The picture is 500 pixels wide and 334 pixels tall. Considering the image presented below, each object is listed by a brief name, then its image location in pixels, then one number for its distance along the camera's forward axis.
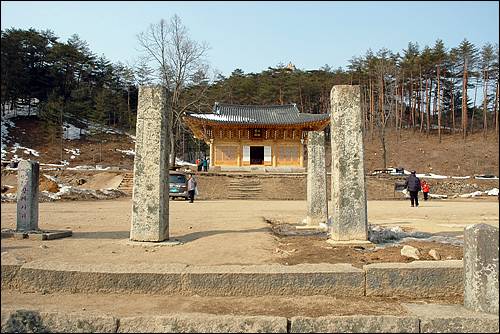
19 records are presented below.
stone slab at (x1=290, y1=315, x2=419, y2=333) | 4.09
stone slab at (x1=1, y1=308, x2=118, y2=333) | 4.05
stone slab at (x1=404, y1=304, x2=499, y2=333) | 4.06
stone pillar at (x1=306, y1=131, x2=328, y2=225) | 11.68
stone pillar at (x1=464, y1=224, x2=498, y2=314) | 4.18
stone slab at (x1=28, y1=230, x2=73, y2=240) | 8.41
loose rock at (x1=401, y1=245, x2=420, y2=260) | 6.61
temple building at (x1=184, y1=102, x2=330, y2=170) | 37.84
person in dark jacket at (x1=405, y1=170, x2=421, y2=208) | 18.89
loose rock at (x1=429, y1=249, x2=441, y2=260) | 6.57
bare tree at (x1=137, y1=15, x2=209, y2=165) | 40.06
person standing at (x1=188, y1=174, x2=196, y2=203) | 22.19
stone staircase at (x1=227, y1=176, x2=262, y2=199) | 28.94
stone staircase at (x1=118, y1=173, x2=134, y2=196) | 28.68
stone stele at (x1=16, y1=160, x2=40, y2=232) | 9.02
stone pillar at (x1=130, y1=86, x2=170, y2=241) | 8.04
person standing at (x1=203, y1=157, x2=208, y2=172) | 39.05
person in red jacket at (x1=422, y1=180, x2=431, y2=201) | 24.89
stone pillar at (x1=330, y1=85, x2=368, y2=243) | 8.01
